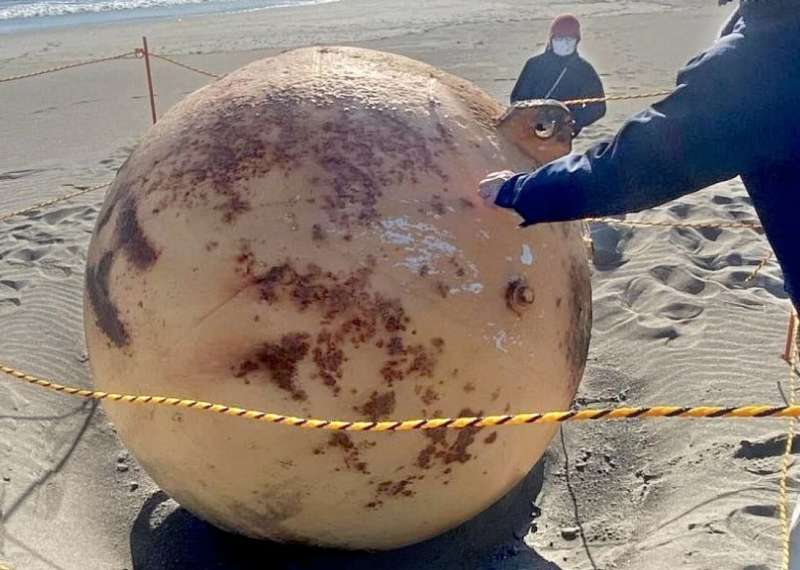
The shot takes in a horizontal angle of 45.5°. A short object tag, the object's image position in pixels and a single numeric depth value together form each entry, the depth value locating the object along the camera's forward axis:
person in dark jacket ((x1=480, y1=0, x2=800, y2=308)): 2.00
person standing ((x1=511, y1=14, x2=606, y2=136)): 6.22
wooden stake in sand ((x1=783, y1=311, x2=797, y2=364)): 3.90
